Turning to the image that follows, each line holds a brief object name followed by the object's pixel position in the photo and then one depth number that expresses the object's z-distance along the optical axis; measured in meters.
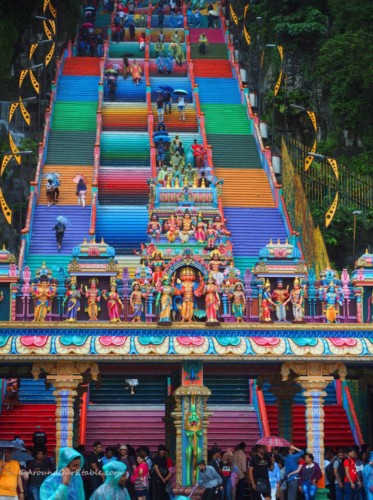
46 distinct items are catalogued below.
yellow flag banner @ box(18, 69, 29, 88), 51.96
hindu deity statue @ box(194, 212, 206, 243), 36.34
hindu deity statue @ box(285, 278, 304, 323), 27.84
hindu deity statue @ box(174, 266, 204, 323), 27.66
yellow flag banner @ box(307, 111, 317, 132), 49.75
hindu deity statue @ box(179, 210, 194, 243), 35.66
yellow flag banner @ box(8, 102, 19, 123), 48.52
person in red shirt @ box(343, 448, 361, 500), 26.52
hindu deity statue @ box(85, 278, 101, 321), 27.66
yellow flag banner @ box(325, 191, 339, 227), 43.56
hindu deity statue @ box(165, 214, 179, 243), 35.91
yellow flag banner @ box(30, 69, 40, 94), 51.41
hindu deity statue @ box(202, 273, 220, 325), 27.48
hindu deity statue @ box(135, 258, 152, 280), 28.64
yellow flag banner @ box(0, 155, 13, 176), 46.42
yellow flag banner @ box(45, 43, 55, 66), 53.47
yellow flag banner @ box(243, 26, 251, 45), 58.00
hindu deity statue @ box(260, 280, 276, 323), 27.83
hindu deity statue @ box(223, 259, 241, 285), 28.38
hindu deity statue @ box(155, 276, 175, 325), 27.34
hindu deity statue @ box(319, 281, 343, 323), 28.06
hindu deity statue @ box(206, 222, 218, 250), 36.16
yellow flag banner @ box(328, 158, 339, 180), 44.47
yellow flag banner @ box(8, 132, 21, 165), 46.84
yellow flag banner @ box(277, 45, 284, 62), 52.52
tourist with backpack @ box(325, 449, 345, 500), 26.91
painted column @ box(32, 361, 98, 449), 27.17
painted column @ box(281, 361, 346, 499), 27.36
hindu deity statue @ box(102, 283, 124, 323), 27.62
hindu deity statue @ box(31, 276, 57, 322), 27.61
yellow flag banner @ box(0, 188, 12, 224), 43.47
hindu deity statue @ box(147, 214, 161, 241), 37.29
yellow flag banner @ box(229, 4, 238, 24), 61.24
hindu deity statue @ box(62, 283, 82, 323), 27.61
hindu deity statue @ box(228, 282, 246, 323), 27.92
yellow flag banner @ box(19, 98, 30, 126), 49.34
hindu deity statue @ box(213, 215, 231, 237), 38.13
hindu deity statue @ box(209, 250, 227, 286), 28.38
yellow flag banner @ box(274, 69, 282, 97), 51.25
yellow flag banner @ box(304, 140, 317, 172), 46.50
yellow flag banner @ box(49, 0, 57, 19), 59.66
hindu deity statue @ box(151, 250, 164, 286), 28.61
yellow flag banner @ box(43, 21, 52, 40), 56.09
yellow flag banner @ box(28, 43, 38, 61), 53.86
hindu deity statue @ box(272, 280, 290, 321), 27.95
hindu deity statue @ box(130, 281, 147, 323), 27.75
